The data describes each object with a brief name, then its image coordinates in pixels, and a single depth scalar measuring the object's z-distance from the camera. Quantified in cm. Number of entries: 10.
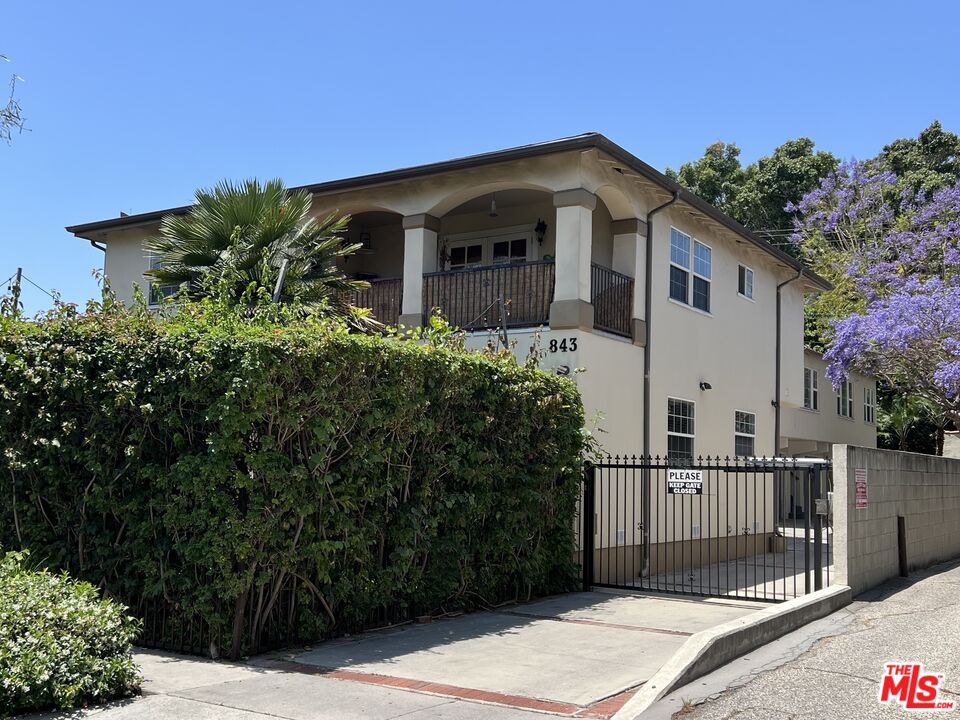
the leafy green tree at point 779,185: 3800
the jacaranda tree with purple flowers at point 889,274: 2133
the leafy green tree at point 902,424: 3556
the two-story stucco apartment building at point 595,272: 1381
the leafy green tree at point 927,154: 3784
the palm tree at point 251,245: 1247
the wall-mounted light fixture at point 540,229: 1642
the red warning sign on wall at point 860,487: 1146
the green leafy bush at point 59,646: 623
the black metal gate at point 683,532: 1175
